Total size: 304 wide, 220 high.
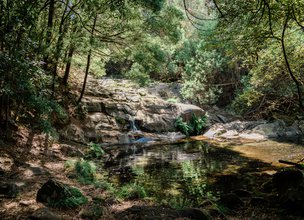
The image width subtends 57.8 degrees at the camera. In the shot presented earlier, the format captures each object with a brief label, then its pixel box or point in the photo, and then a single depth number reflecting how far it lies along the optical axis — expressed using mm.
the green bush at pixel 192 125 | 20189
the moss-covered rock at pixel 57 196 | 5094
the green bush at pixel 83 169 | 7938
